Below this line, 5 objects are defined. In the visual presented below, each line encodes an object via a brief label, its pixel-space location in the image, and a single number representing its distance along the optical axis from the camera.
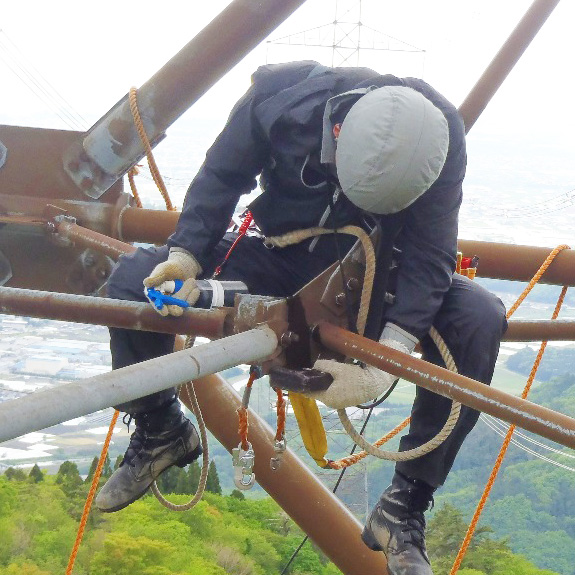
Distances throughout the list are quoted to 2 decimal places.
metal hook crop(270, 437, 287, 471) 3.82
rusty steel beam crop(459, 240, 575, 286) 4.96
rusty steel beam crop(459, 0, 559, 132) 5.34
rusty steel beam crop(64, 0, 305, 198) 4.76
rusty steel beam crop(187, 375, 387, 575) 4.61
